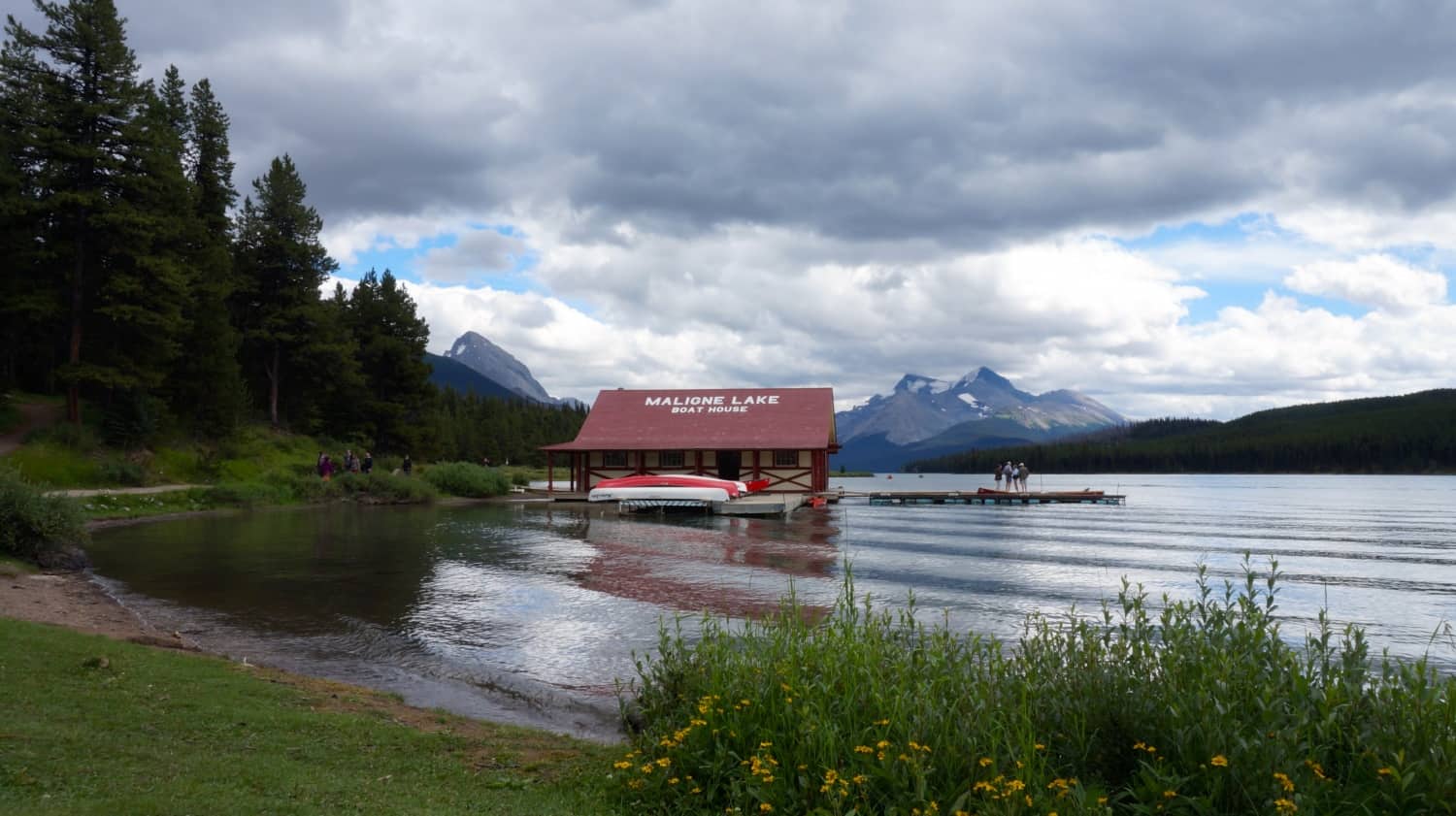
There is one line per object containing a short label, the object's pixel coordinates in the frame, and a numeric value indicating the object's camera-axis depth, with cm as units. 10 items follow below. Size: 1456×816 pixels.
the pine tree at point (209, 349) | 3894
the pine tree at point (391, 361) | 5450
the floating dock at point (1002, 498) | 5097
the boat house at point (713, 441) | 4444
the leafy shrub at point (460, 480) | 4538
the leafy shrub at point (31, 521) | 1658
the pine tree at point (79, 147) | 3189
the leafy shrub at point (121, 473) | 3106
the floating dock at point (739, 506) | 3547
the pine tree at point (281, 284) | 4831
